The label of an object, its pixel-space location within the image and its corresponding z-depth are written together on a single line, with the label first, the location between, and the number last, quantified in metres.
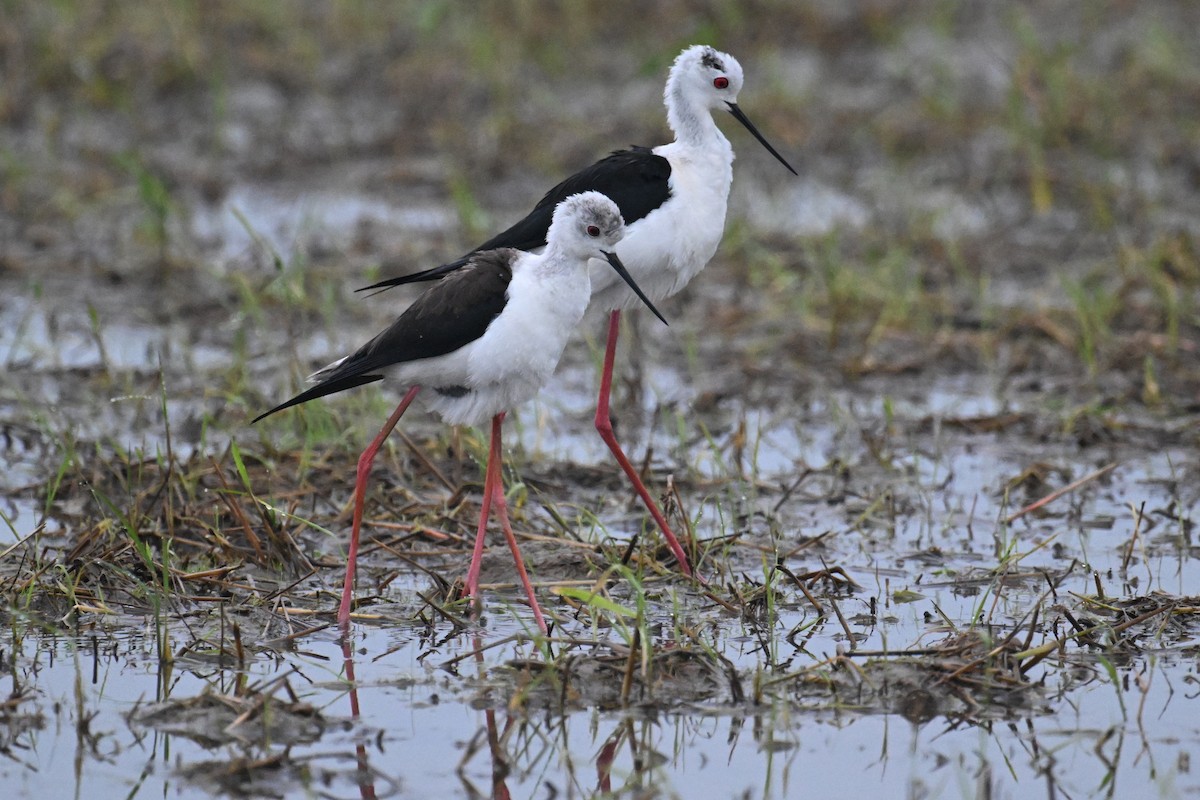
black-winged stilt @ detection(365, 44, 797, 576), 9.77
